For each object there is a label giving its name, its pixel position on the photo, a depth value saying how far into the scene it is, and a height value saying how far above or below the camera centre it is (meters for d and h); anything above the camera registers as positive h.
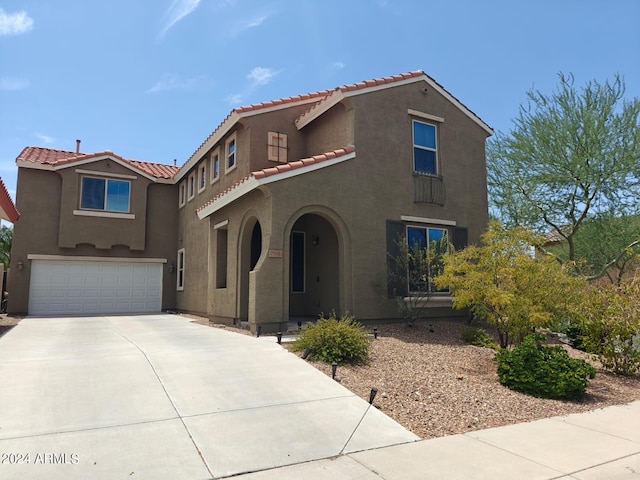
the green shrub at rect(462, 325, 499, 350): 10.95 -1.27
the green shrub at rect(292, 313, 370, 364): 8.19 -1.06
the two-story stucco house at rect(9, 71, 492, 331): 12.24 +2.23
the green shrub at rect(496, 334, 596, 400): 7.29 -1.38
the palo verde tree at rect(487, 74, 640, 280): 16.80 +4.36
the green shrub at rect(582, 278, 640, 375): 9.01 -0.83
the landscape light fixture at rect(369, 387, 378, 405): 6.30 -1.46
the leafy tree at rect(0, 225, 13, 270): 26.67 +2.03
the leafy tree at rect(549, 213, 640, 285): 17.59 +1.56
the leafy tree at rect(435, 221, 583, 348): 9.09 -0.06
